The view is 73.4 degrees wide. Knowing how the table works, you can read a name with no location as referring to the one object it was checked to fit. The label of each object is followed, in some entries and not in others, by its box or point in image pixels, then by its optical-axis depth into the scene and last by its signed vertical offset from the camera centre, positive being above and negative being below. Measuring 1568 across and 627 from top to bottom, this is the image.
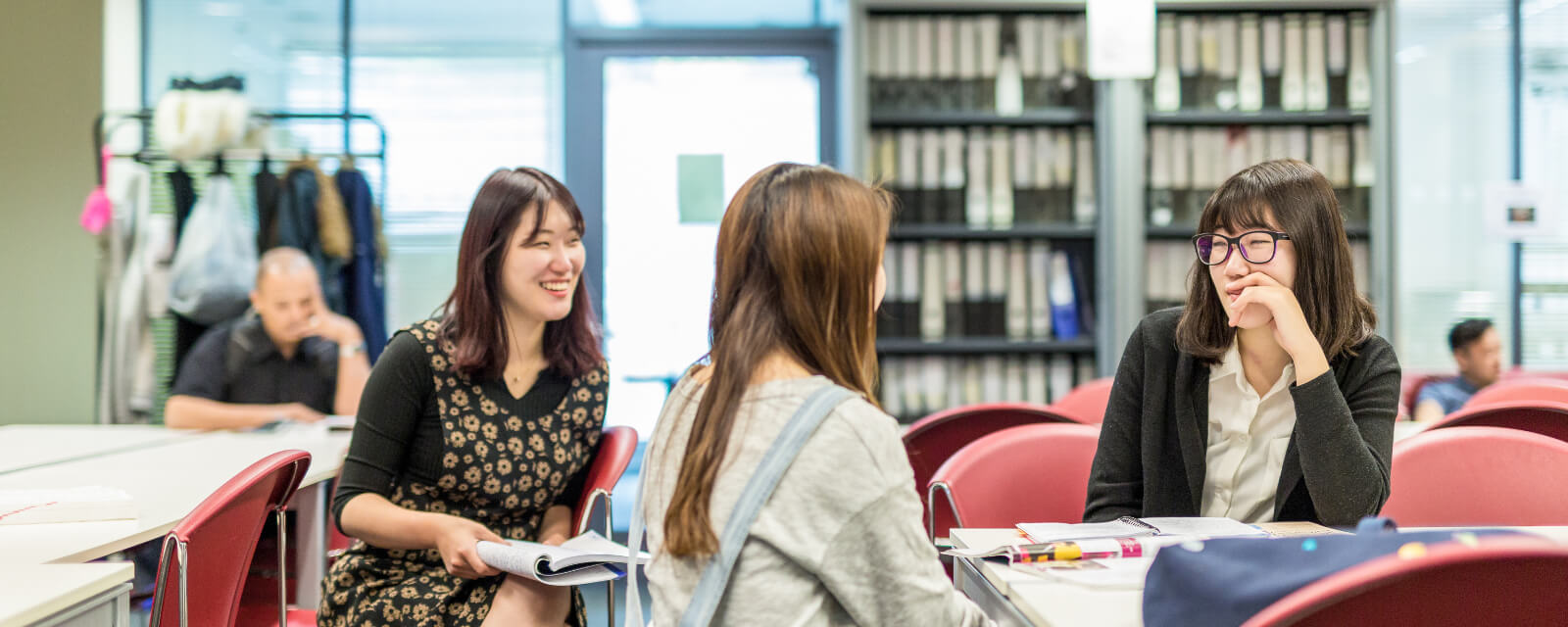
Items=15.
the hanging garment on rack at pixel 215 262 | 4.09 +0.22
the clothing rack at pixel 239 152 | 2.98 +0.67
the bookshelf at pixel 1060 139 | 4.23 +0.74
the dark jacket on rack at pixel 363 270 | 4.37 +0.20
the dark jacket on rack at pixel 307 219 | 4.30 +0.41
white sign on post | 3.80 +1.02
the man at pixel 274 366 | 3.10 -0.15
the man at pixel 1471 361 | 4.32 -0.17
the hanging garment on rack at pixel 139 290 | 3.72 +0.11
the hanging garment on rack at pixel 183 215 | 4.11 +0.41
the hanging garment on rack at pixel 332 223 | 4.33 +0.39
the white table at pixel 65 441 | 2.15 -0.30
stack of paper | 1.63 -0.30
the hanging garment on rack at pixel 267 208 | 4.31 +0.45
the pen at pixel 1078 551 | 1.27 -0.28
